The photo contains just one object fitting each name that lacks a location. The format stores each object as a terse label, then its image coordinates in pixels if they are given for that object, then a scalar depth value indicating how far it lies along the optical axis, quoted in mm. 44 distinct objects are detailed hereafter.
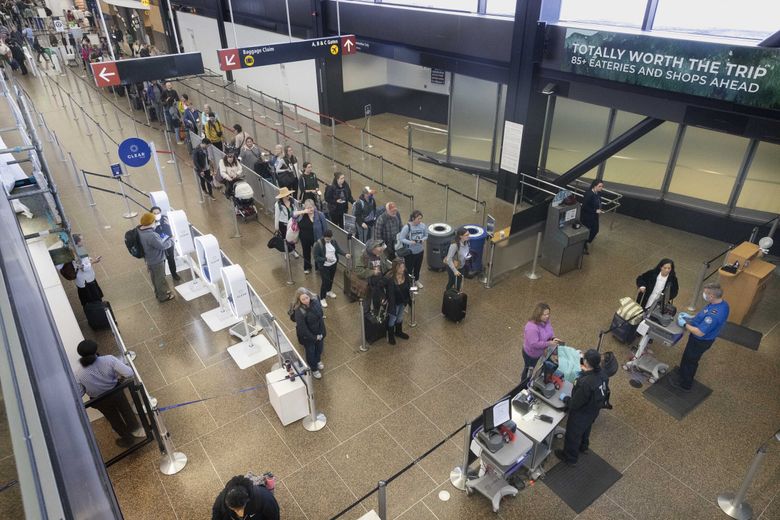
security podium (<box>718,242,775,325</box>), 8148
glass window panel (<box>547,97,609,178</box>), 12297
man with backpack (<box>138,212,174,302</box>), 8188
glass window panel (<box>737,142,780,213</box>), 10078
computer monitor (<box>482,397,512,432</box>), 5004
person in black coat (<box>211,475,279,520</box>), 3992
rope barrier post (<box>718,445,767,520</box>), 5428
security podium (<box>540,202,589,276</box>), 9594
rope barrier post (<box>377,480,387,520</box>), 4584
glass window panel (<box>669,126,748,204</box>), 10602
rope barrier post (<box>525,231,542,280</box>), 9703
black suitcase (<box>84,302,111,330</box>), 8086
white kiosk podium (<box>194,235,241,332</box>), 7746
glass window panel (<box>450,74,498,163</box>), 13867
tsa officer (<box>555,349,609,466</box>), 5270
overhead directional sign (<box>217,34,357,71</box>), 11164
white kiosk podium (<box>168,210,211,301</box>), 8695
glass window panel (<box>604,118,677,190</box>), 11461
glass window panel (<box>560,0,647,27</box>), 9758
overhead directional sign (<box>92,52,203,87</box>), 10445
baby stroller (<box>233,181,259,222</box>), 11219
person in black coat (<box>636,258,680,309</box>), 7215
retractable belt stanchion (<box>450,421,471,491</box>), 5395
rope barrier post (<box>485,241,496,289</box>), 9164
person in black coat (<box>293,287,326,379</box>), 6609
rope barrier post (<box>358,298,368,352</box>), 7365
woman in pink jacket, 6320
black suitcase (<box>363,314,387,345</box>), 7738
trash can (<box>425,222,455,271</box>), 9782
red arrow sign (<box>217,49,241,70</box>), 11030
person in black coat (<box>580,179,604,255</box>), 10039
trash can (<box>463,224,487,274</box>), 9508
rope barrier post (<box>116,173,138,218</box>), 11946
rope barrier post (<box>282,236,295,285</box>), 9172
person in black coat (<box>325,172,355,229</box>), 10230
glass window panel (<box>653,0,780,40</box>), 8383
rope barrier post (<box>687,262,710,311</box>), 8500
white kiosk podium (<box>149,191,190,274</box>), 9348
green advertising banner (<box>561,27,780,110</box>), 7746
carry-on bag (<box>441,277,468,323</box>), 8336
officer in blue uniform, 6321
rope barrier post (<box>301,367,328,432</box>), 6441
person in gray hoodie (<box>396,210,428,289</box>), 8750
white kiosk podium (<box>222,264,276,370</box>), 7062
